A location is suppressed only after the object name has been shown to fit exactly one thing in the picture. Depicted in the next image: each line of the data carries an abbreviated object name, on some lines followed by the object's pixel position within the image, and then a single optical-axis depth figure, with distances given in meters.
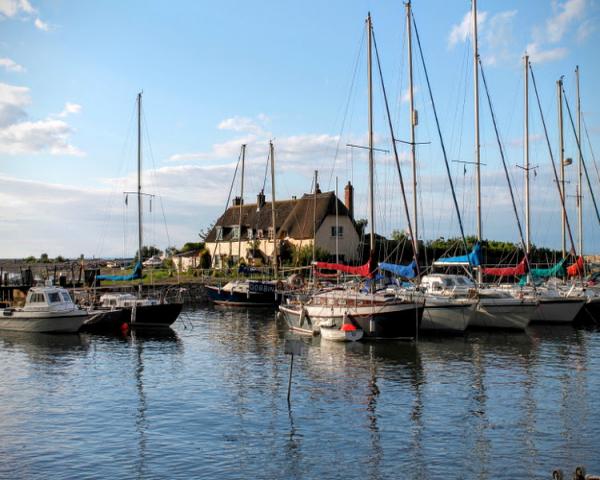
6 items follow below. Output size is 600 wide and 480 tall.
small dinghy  35.69
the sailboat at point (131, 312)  42.56
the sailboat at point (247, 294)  60.06
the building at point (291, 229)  76.69
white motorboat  40.50
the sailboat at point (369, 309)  35.62
